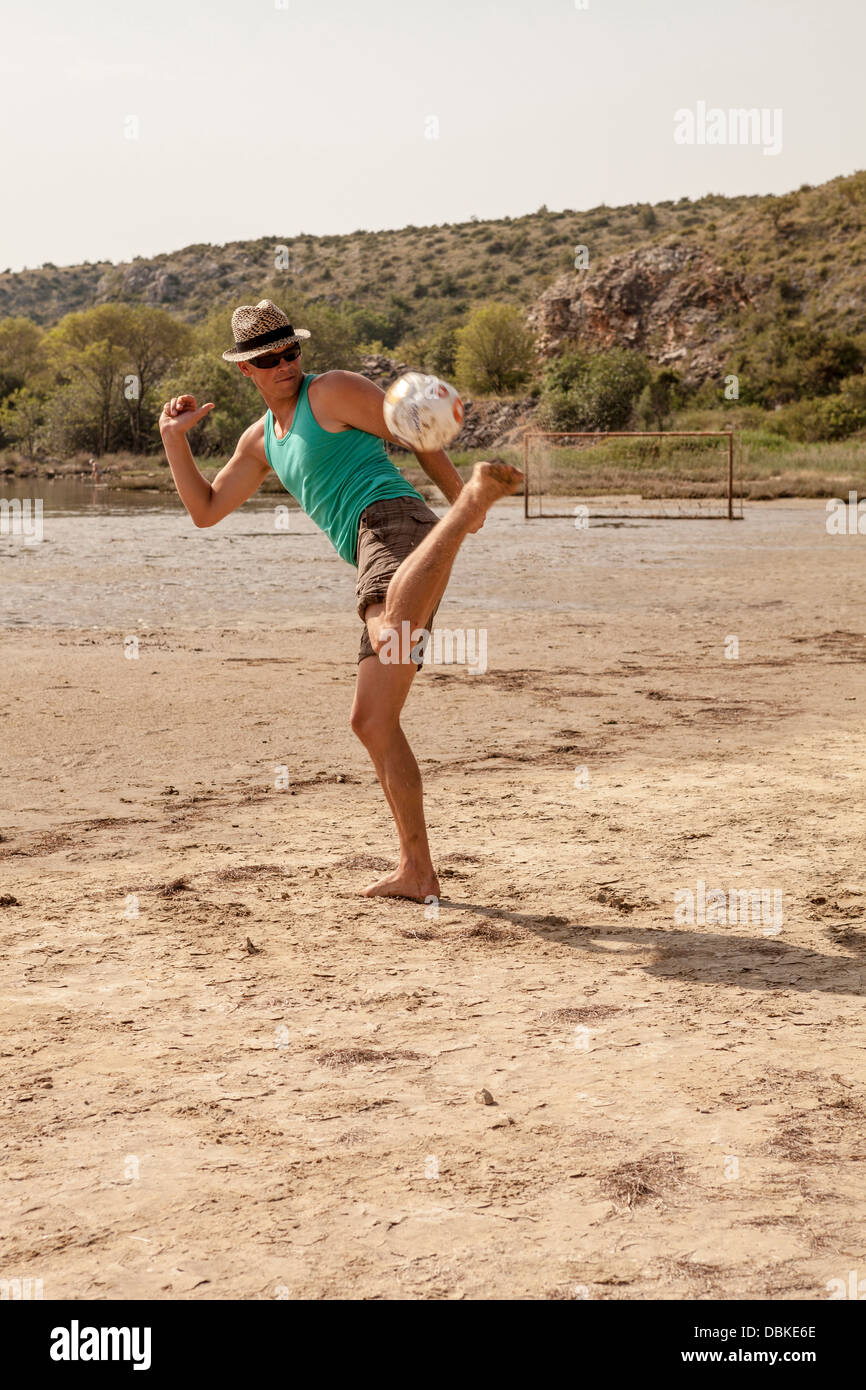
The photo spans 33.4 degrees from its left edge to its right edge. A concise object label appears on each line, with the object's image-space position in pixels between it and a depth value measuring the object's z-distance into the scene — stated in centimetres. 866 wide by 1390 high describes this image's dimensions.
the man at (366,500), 482
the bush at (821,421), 5478
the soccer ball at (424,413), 455
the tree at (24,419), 7775
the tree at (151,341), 7731
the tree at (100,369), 7344
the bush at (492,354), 7825
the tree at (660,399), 6300
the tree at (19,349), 9312
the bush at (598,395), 6325
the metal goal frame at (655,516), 3068
